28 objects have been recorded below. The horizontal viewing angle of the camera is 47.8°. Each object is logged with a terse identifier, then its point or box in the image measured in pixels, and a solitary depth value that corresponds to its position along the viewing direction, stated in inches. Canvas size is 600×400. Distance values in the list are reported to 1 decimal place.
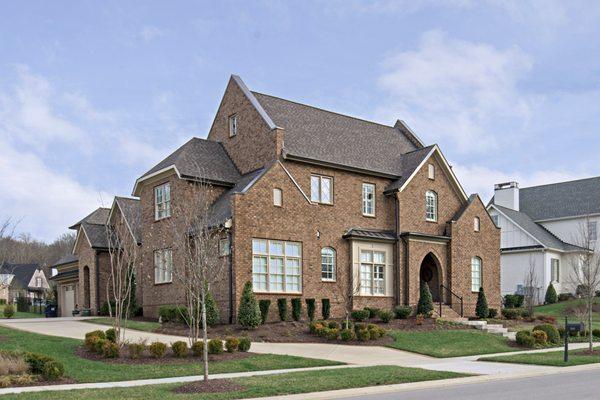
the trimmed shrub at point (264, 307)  1058.1
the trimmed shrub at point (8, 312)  1444.4
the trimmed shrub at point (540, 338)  1009.5
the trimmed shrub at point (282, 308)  1089.4
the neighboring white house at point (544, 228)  1966.0
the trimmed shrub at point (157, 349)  735.5
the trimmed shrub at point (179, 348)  747.4
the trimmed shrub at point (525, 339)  992.9
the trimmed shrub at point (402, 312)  1182.9
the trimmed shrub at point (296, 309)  1106.7
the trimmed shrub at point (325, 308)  1157.1
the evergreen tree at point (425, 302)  1248.8
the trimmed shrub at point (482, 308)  1316.4
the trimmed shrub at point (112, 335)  802.8
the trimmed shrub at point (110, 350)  725.9
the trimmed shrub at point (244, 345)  798.5
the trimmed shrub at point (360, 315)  1139.9
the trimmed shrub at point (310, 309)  1123.8
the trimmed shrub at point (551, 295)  1883.6
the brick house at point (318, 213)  1109.1
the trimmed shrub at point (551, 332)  1048.8
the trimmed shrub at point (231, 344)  783.2
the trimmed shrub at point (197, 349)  766.5
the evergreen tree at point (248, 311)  1002.7
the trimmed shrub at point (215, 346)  763.4
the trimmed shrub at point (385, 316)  1130.0
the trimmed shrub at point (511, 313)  1344.7
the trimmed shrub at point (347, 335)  967.0
